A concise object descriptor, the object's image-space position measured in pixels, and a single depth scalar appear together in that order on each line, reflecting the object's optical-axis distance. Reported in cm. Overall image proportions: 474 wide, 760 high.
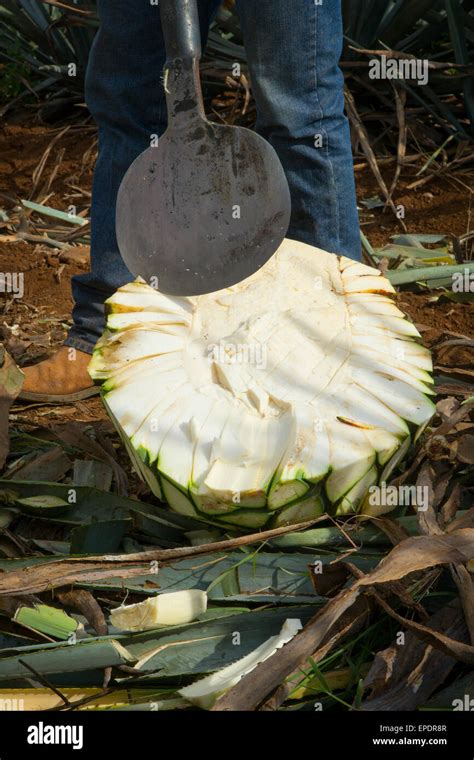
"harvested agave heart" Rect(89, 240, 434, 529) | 183
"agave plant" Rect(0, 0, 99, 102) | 340
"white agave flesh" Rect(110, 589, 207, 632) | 174
